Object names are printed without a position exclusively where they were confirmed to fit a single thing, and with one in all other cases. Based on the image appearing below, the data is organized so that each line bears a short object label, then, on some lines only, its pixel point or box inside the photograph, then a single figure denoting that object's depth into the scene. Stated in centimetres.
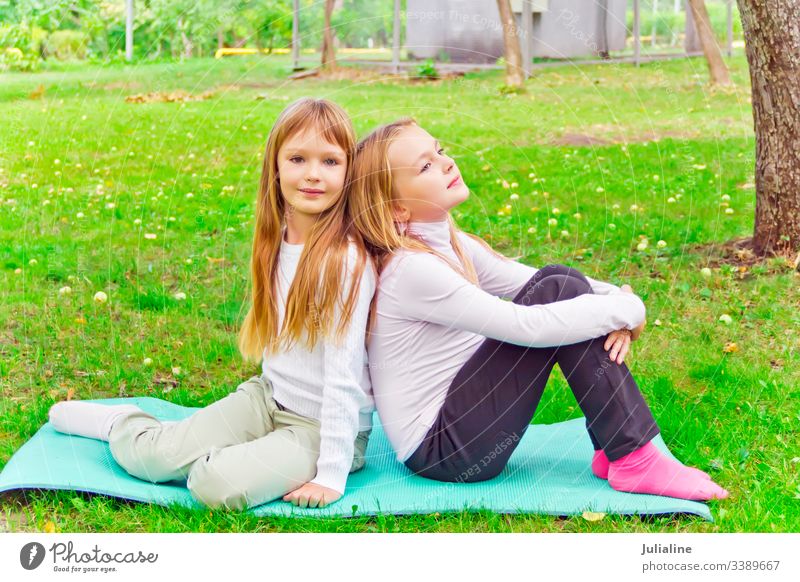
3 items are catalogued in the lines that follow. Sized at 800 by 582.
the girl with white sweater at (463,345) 227
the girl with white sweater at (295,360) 233
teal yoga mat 235
